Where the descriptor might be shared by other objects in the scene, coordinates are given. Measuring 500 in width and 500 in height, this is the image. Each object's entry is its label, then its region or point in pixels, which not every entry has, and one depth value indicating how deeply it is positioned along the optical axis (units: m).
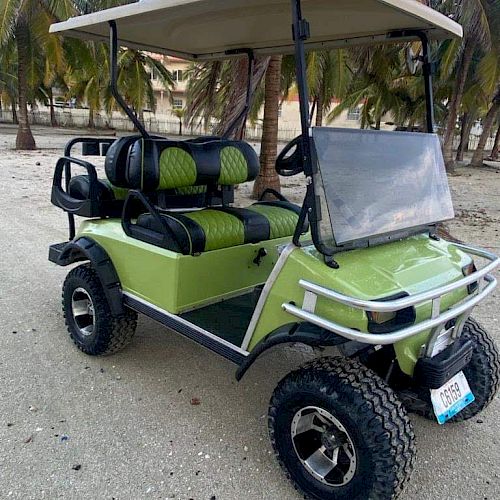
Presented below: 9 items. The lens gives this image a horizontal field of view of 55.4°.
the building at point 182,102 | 31.00
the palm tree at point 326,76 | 9.90
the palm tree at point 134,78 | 18.91
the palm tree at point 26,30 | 11.64
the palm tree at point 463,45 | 9.84
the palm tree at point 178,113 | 34.97
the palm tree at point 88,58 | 13.75
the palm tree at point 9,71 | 15.93
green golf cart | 1.94
